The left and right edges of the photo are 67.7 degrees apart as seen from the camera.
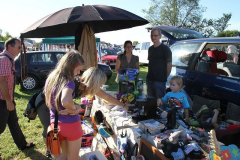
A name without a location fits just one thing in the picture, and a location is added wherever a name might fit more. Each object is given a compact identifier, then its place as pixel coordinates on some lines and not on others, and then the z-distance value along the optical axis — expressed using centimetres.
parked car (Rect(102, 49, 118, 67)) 1241
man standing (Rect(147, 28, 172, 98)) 304
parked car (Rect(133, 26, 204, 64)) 504
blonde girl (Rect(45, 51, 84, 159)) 160
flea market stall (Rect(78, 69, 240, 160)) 149
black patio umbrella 238
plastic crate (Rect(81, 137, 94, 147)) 275
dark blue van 277
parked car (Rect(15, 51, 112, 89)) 680
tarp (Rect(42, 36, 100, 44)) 1112
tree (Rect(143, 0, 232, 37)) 2302
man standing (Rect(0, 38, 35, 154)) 237
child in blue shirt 253
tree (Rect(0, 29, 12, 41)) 4053
